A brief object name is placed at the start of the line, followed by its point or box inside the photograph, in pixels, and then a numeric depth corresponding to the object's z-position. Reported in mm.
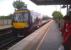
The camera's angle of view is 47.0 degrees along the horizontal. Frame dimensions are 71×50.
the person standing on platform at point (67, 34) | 1625
